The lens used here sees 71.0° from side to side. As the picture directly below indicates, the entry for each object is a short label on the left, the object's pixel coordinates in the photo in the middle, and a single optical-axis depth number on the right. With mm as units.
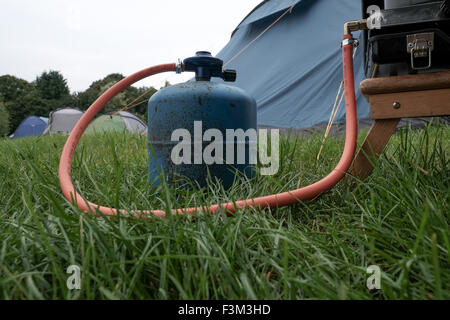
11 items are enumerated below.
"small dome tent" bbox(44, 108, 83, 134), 10289
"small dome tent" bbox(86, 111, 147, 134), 5999
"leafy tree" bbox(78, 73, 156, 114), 22562
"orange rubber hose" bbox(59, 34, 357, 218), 716
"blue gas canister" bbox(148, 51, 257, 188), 895
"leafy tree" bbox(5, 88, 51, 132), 22812
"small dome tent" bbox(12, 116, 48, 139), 13227
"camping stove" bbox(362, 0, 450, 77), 663
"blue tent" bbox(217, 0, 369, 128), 2900
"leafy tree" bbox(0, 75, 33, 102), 25578
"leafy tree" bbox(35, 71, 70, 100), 26156
